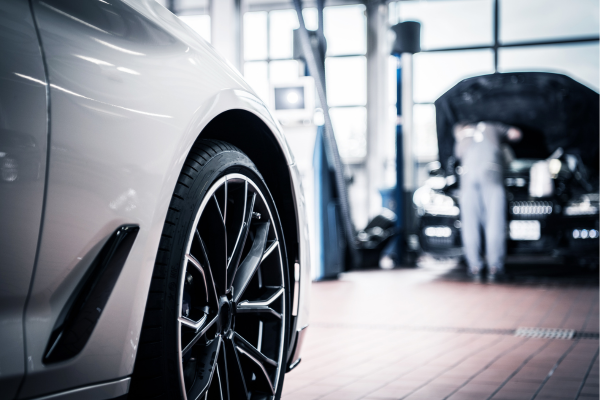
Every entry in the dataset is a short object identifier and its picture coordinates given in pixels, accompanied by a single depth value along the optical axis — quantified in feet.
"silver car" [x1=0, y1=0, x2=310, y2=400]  3.31
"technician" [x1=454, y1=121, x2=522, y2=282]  22.56
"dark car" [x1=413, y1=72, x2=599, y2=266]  22.50
